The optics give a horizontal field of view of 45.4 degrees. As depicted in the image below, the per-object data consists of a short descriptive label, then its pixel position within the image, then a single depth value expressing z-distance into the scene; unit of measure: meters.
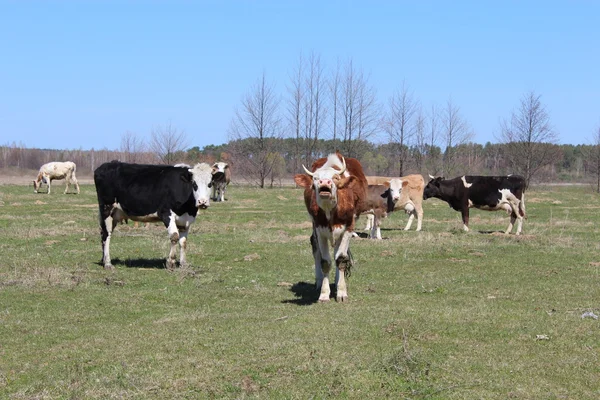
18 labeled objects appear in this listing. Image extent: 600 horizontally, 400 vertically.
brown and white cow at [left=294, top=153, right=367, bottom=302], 11.33
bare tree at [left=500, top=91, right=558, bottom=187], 59.20
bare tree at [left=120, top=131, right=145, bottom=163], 77.68
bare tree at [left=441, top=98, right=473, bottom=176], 64.69
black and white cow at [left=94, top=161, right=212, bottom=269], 15.70
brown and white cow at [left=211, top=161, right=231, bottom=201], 40.06
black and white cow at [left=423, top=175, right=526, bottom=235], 24.77
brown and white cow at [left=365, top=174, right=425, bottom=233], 24.75
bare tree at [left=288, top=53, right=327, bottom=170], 63.69
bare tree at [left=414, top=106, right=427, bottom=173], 65.38
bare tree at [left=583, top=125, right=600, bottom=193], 63.70
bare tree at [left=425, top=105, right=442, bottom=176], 65.81
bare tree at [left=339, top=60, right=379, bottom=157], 63.16
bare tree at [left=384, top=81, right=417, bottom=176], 63.08
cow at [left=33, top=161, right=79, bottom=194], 45.22
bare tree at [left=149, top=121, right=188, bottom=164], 65.26
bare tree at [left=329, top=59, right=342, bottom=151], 63.69
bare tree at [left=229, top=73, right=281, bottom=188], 62.26
